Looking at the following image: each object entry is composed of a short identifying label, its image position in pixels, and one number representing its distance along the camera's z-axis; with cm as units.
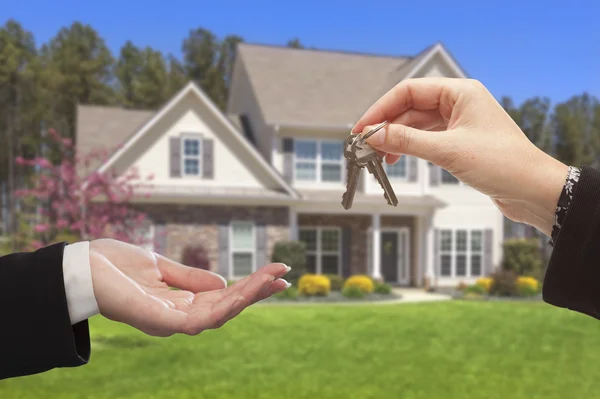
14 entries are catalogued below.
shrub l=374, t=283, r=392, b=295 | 1770
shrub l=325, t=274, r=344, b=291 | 1816
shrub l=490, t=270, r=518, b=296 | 1814
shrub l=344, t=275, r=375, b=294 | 1752
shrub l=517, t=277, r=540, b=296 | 1803
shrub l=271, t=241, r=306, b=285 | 1812
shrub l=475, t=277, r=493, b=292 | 1862
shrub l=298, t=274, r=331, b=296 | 1688
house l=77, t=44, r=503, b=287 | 1864
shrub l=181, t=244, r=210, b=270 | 1800
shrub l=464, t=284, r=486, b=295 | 1847
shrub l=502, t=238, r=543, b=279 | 2041
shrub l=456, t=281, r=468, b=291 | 1971
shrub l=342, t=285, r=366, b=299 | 1689
